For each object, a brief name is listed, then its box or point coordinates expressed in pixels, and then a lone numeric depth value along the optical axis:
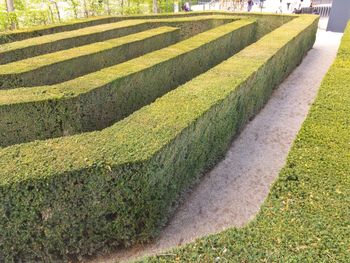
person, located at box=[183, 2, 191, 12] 26.38
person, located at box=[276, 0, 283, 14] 25.10
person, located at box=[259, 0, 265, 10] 26.61
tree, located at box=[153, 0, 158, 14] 22.08
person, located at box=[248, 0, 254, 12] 26.08
